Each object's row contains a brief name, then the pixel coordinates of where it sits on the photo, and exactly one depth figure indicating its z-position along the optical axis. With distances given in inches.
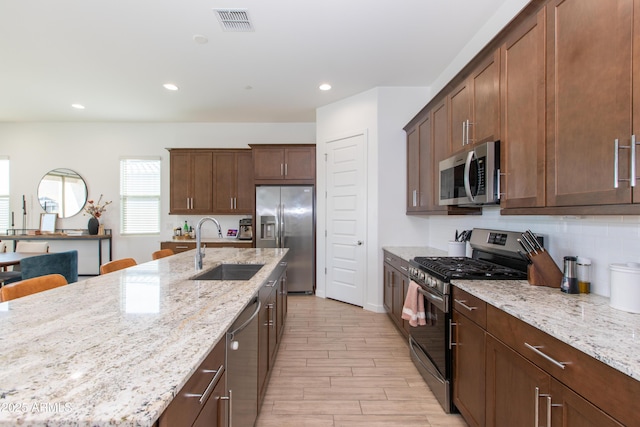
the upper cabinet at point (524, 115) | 59.2
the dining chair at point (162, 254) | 128.1
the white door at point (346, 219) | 157.6
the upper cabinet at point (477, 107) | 75.2
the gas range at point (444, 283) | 73.1
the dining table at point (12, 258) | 128.6
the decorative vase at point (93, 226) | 207.2
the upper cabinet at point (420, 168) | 119.1
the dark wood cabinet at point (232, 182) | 204.2
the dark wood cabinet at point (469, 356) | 60.6
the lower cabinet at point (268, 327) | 72.1
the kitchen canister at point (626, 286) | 47.0
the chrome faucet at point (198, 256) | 85.9
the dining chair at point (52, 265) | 125.1
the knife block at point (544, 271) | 63.6
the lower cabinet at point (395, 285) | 112.5
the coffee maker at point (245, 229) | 203.3
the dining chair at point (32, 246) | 166.4
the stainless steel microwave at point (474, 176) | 74.1
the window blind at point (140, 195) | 217.2
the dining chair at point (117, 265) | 90.6
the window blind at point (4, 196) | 213.8
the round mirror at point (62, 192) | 215.2
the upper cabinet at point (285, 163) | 185.3
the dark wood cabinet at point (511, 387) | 44.9
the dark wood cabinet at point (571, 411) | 34.8
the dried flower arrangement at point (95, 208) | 209.5
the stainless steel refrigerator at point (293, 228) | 181.2
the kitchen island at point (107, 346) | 24.2
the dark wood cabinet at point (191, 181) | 204.1
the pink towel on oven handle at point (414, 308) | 85.1
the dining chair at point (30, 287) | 61.1
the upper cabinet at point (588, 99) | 42.9
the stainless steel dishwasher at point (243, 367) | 47.0
